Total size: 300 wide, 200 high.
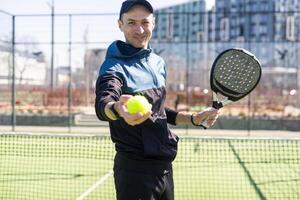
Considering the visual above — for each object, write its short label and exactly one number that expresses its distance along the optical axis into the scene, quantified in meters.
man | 2.33
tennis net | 6.59
